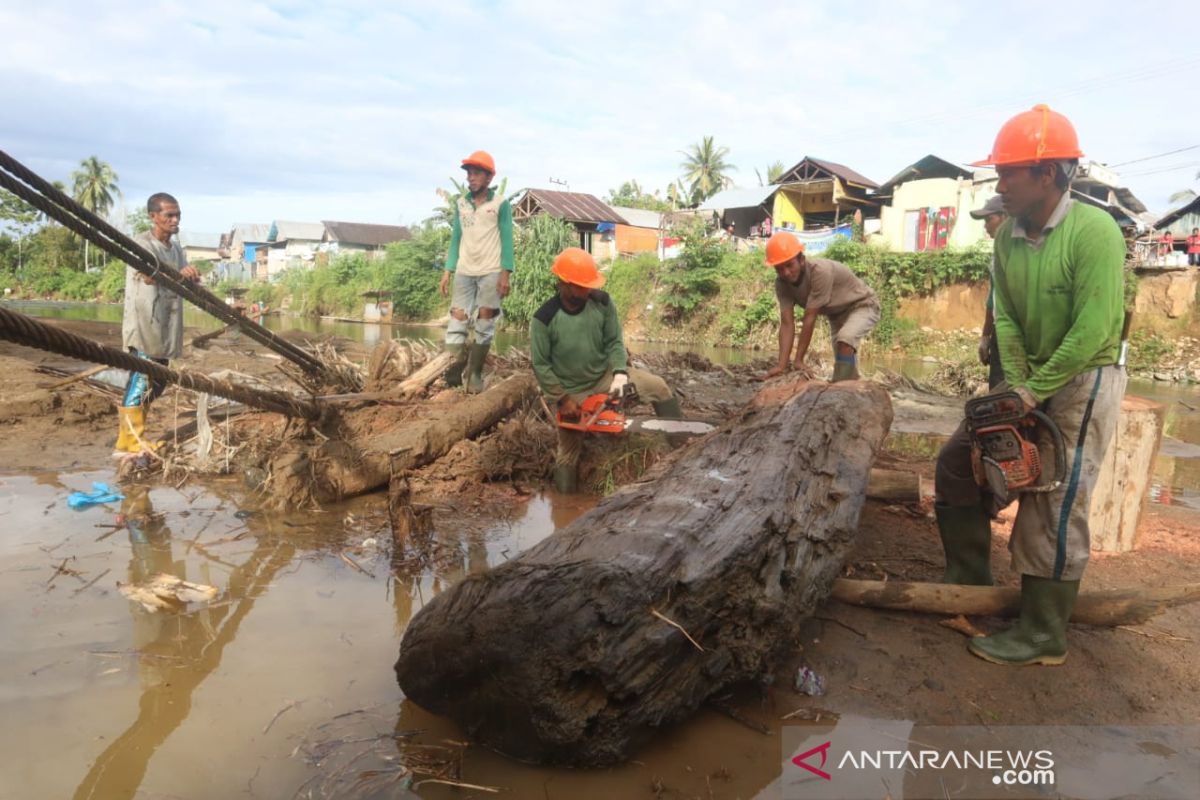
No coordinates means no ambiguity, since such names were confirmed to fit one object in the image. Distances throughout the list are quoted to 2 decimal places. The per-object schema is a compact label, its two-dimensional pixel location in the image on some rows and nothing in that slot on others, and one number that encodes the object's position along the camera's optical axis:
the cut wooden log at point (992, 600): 2.88
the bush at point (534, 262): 28.77
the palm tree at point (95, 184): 60.81
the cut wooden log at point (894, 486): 4.57
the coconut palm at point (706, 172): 55.31
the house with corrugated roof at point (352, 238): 51.09
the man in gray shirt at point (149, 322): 5.13
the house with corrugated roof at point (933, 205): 25.27
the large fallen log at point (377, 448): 4.66
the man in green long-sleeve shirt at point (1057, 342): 2.59
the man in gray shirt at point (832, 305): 6.10
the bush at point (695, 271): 26.47
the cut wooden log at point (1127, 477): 3.85
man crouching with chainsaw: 5.43
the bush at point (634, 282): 28.92
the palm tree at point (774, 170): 52.62
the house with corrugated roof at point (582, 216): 33.69
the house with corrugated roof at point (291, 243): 53.00
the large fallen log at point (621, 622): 2.03
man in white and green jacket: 6.78
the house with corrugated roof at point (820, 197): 29.41
